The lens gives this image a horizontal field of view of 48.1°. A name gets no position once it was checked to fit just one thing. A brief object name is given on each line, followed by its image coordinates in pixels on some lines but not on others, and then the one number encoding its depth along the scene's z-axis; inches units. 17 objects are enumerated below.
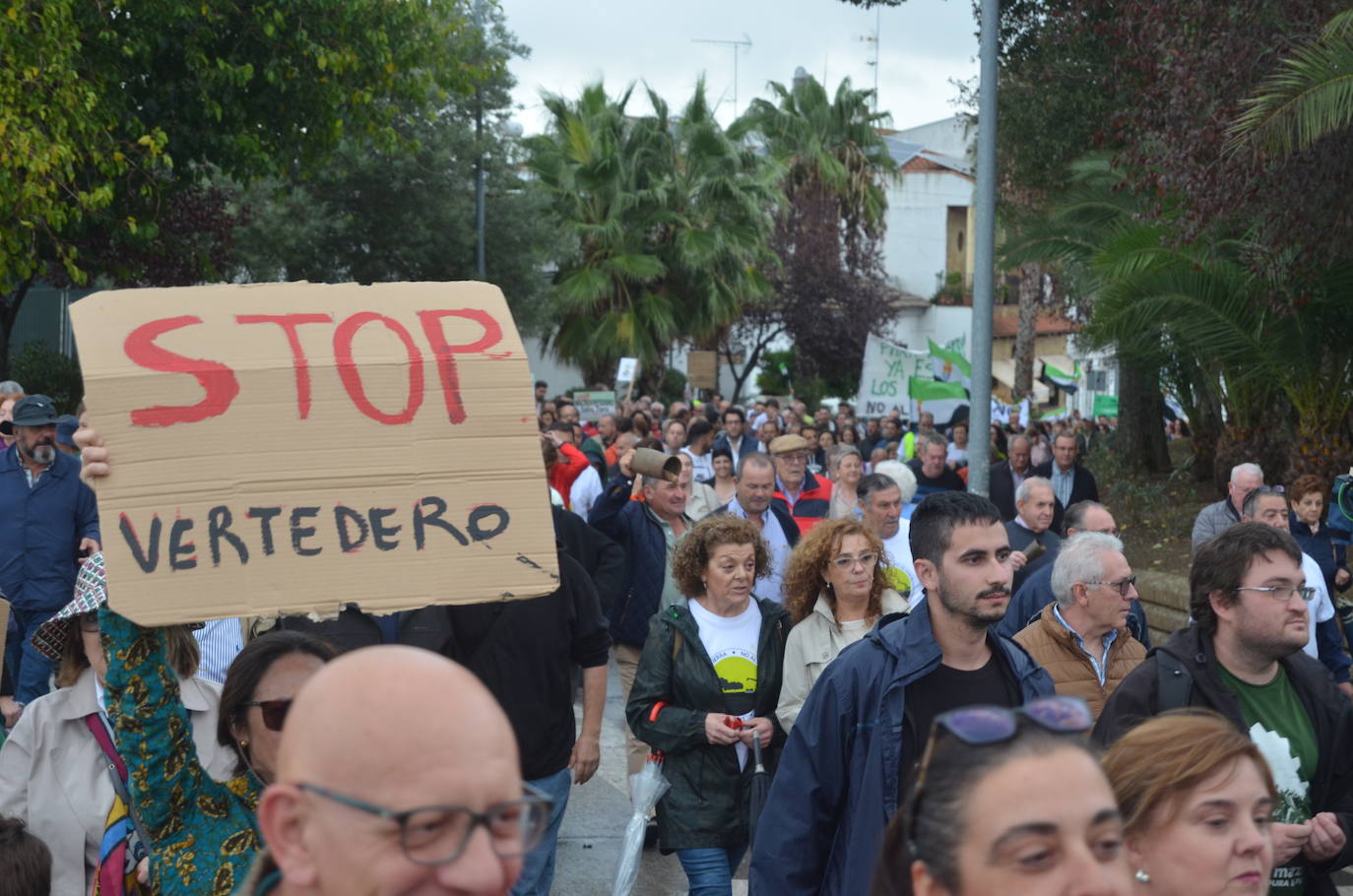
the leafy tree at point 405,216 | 1053.8
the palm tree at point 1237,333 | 492.1
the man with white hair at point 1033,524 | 301.0
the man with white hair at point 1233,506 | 339.0
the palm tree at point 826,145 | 1736.0
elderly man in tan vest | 198.5
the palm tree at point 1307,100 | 370.9
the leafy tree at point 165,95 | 497.0
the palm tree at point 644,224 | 1332.4
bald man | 65.0
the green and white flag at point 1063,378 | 1861.5
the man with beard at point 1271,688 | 153.0
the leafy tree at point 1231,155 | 420.2
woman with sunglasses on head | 75.9
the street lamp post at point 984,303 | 445.1
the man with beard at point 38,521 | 301.0
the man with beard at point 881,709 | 147.4
